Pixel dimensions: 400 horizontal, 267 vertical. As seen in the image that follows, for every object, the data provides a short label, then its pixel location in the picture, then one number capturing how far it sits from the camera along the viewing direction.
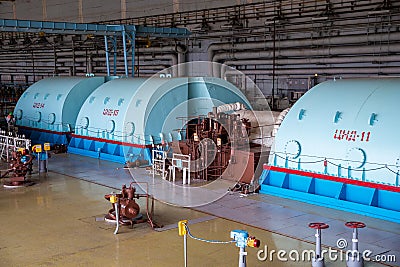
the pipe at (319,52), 21.00
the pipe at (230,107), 17.48
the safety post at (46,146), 17.95
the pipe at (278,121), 15.95
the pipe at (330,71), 20.98
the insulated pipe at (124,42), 24.64
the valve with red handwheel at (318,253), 8.96
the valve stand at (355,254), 8.87
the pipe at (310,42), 20.95
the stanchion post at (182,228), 8.31
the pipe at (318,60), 20.86
